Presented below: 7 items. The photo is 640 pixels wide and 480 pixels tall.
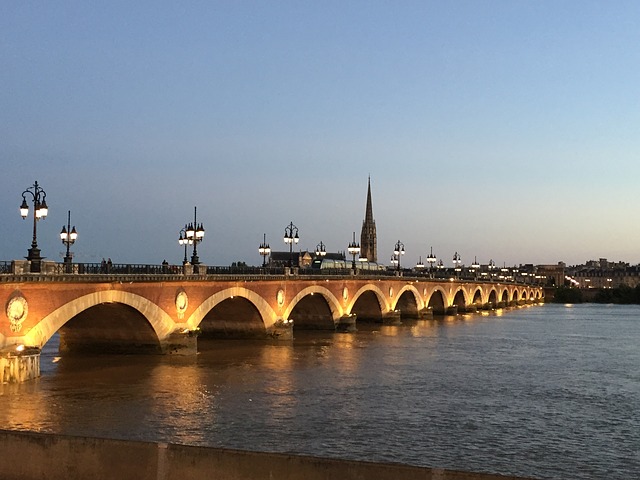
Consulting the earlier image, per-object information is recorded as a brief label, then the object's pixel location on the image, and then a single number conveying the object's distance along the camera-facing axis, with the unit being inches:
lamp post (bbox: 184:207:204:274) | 1777.9
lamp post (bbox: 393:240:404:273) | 3766.2
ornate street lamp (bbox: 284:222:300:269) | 2332.7
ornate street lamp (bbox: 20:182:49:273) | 1199.6
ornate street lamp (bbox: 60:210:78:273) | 1517.0
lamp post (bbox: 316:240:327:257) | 3237.0
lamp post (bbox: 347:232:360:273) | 2901.6
